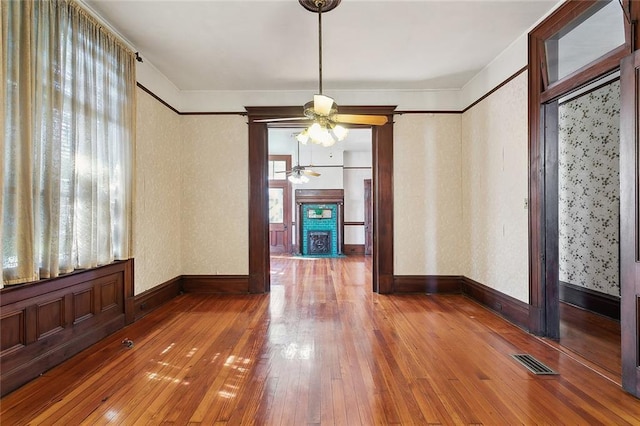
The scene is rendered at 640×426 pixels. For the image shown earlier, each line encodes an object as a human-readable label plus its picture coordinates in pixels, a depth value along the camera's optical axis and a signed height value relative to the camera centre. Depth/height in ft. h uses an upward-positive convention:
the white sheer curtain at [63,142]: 6.82 +2.03
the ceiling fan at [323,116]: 8.20 +2.90
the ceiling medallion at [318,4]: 8.66 +6.18
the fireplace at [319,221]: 30.58 -0.67
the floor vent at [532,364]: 7.72 -4.06
